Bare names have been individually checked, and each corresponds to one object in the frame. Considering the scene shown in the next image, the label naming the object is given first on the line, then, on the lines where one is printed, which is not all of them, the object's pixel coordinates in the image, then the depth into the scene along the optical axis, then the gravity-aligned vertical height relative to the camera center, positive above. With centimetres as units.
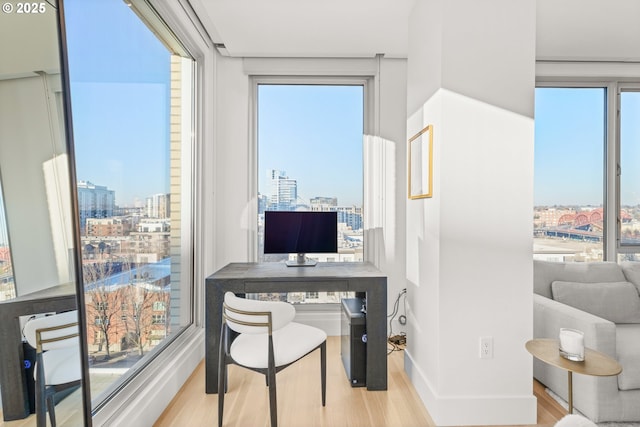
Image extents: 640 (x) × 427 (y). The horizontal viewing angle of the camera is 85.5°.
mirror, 100 +4
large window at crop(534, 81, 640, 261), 338 +38
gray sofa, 191 -70
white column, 196 +3
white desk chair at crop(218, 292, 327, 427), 176 -75
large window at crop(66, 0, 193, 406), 156 +16
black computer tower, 239 -95
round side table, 145 -66
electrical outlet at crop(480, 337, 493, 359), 196 -77
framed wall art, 209 +32
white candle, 153 -59
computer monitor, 281 -16
